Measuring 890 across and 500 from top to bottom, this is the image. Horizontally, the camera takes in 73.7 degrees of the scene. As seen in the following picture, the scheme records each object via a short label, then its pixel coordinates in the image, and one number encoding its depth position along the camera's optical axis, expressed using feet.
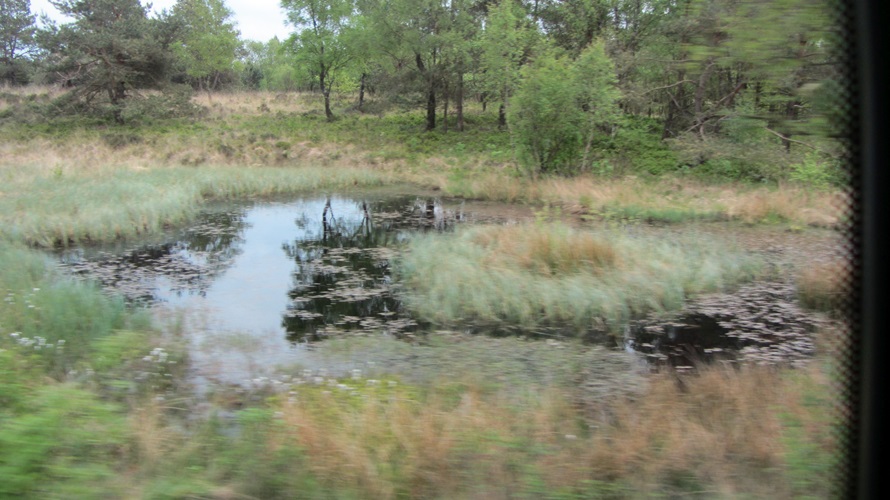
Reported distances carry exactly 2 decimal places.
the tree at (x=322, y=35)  128.16
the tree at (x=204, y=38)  136.15
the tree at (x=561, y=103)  70.49
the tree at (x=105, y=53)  101.96
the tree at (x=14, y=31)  171.53
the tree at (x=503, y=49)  78.81
